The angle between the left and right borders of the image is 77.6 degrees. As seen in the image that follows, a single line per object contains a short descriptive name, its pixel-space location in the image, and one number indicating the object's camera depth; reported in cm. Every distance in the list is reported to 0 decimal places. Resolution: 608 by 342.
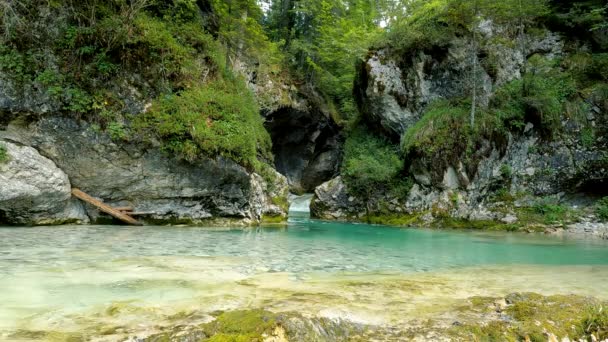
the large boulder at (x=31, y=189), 899
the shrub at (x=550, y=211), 1379
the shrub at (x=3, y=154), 893
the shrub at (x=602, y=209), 1310
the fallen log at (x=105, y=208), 1041
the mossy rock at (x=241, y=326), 238
